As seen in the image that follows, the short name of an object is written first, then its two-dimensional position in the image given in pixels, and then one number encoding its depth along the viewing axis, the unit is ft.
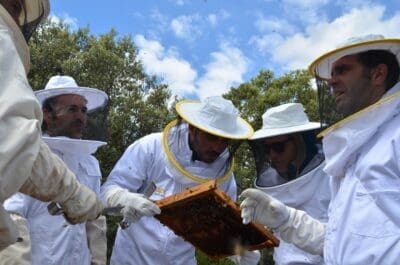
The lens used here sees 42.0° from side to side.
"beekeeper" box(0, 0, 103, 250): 4.77
